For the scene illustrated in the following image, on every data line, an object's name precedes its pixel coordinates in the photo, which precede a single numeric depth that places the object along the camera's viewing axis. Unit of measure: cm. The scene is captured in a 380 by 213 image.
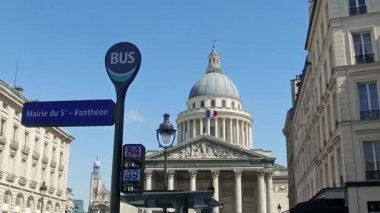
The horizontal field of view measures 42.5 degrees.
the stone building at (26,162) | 4275
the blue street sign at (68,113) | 842
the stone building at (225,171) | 8062
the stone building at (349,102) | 2219
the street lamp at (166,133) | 1495
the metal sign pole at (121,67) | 834
